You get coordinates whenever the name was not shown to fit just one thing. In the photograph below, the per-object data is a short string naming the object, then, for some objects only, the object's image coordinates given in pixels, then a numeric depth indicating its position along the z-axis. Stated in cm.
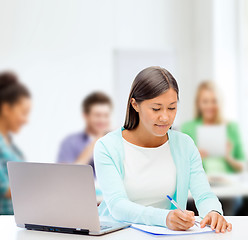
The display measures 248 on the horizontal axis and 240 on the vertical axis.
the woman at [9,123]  423
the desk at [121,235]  248
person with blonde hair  512
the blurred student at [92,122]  511
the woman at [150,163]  265
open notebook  250
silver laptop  251
